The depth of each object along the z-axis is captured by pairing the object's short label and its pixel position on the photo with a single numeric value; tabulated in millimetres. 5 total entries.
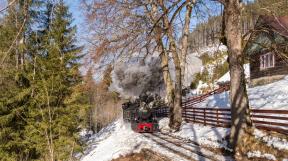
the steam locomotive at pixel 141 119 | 19750
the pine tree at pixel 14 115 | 19219
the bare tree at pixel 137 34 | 13219
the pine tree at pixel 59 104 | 19172
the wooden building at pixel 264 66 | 28542
